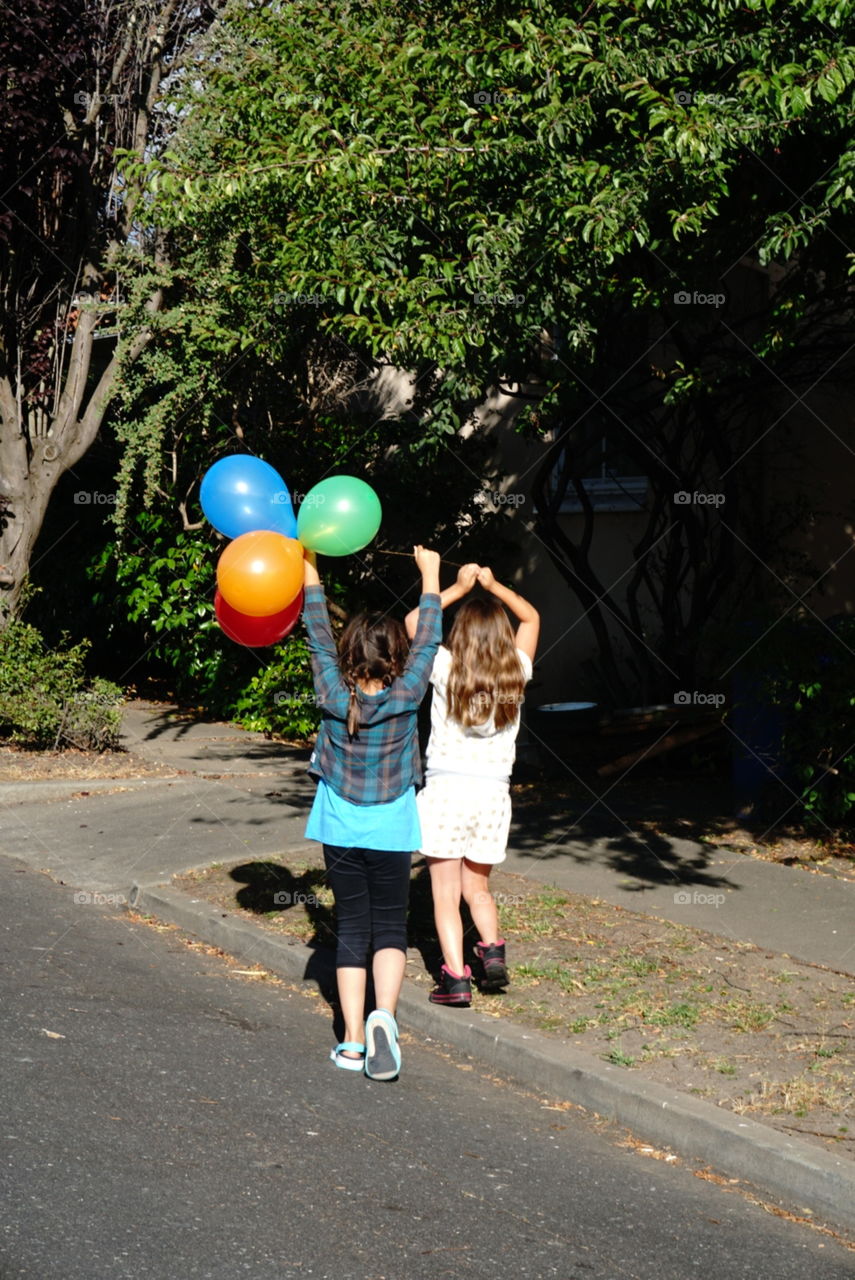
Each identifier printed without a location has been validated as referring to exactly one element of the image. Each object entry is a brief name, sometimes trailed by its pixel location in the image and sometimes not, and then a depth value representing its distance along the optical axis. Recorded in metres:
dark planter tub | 10.92
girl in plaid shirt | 5.16
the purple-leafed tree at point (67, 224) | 10.94
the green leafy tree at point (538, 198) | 6.43
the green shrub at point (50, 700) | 11.34
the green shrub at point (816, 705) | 8.12
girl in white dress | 5.66
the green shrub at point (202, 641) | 12.94
